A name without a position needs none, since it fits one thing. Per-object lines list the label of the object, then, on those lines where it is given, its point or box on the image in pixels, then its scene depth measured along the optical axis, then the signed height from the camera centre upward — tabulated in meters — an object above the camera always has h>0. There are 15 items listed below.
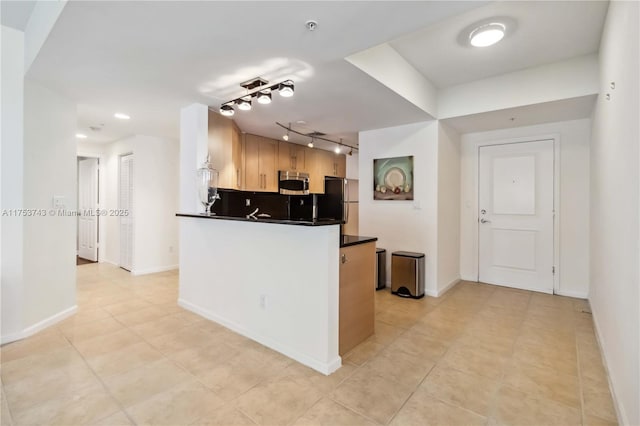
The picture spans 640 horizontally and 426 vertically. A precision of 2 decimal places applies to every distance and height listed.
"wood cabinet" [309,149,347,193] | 5.93 +0.89
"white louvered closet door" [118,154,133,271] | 5.18 +0.01
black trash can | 4.23 -0.80
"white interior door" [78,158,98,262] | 6.07 +0.03
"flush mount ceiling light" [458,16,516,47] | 2.40 +1.46
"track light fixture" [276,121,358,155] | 4.42 +1.21
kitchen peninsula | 2.20 -0.62
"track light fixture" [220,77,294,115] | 2.51 +1.07
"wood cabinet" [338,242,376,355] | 2.42 -0.72
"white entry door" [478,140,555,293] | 4.09 -0.05
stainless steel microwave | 5.24 +0.48
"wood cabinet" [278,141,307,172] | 5.26 +0.96
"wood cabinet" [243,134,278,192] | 4.72 +0.75
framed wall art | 4.12 +0.45
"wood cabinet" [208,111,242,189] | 3.55 +0.76
